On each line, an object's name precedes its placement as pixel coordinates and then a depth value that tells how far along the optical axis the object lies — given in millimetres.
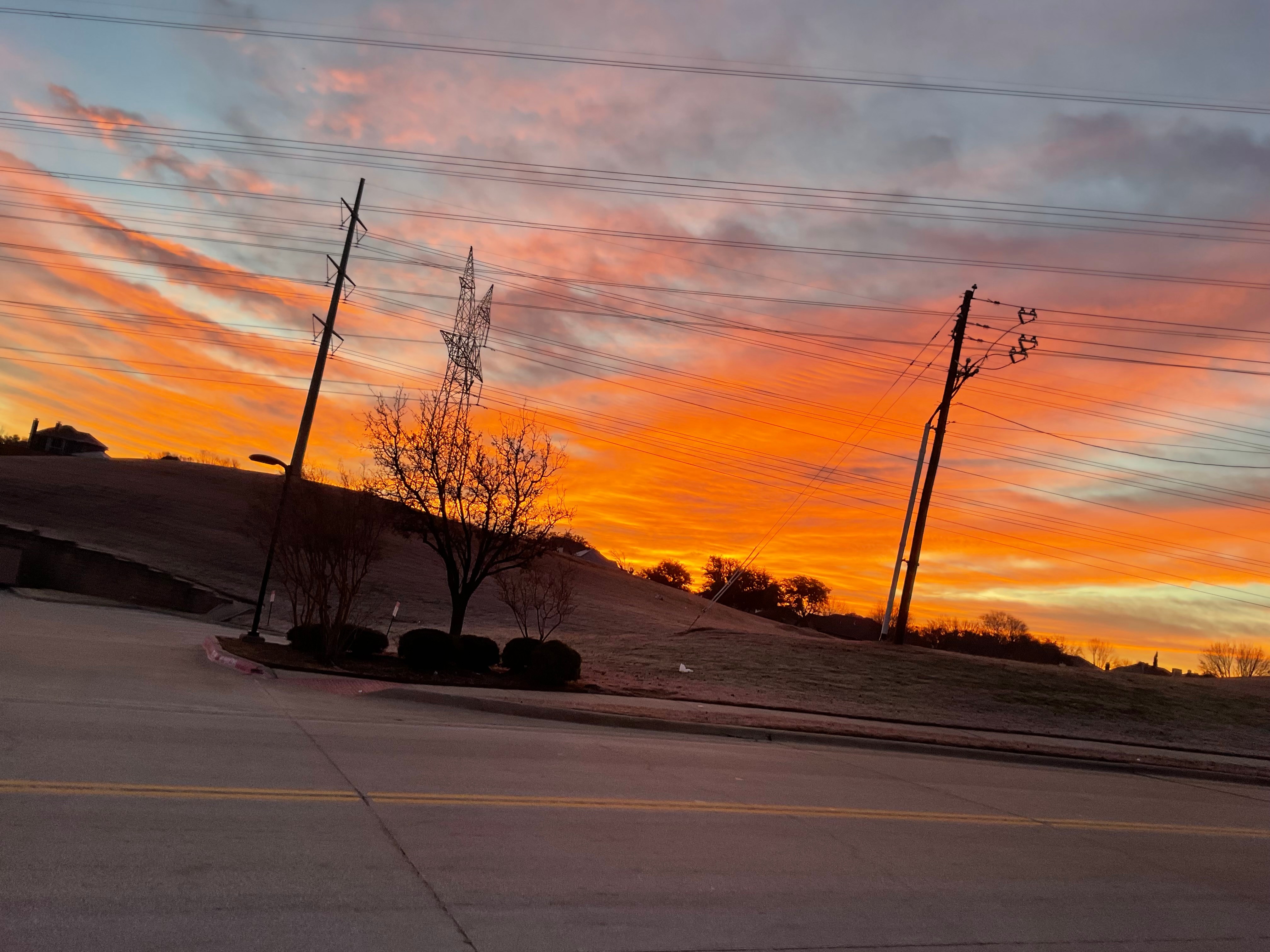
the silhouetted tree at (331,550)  19344
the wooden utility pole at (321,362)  37031
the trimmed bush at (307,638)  19812
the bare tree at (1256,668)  78812
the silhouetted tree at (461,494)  27328
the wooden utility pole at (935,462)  32250
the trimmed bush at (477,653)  20016
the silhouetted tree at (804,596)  120812
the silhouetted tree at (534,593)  29594
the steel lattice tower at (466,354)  43050
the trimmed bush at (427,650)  19312
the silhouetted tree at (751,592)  117625
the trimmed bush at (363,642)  19750
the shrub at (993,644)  87688
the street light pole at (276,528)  21938
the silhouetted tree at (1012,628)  103938
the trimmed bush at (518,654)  20359
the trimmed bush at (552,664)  19281
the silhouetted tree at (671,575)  122312
